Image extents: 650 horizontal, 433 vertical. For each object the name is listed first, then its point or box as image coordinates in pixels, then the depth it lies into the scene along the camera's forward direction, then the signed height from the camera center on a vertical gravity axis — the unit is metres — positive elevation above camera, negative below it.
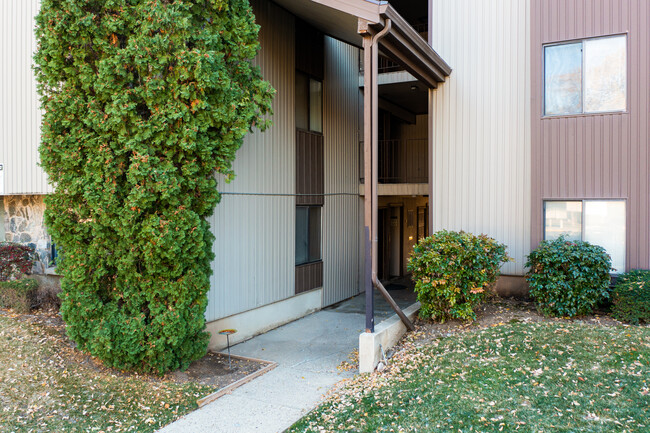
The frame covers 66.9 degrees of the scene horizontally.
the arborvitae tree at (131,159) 5.97 +0.58
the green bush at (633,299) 7.22 -1.45
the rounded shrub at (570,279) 7.48 -1.18
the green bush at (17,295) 8.18 -1.48
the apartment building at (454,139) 8.08 +1.20
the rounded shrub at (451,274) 7.43 -1.09
